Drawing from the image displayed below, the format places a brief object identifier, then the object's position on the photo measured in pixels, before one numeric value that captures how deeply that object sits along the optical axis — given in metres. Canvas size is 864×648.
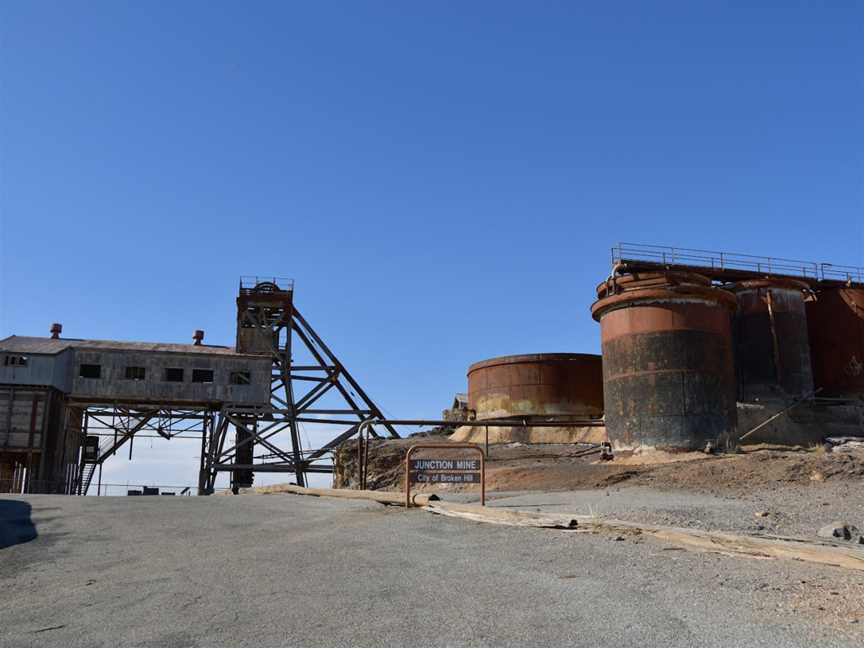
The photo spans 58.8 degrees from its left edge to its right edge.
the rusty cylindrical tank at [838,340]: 33.19
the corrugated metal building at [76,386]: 34.62
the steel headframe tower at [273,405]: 37.59
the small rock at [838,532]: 9.76
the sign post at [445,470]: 14.25
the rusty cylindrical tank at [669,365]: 24.86
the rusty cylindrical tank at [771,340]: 31.00
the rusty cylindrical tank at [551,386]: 34.34
